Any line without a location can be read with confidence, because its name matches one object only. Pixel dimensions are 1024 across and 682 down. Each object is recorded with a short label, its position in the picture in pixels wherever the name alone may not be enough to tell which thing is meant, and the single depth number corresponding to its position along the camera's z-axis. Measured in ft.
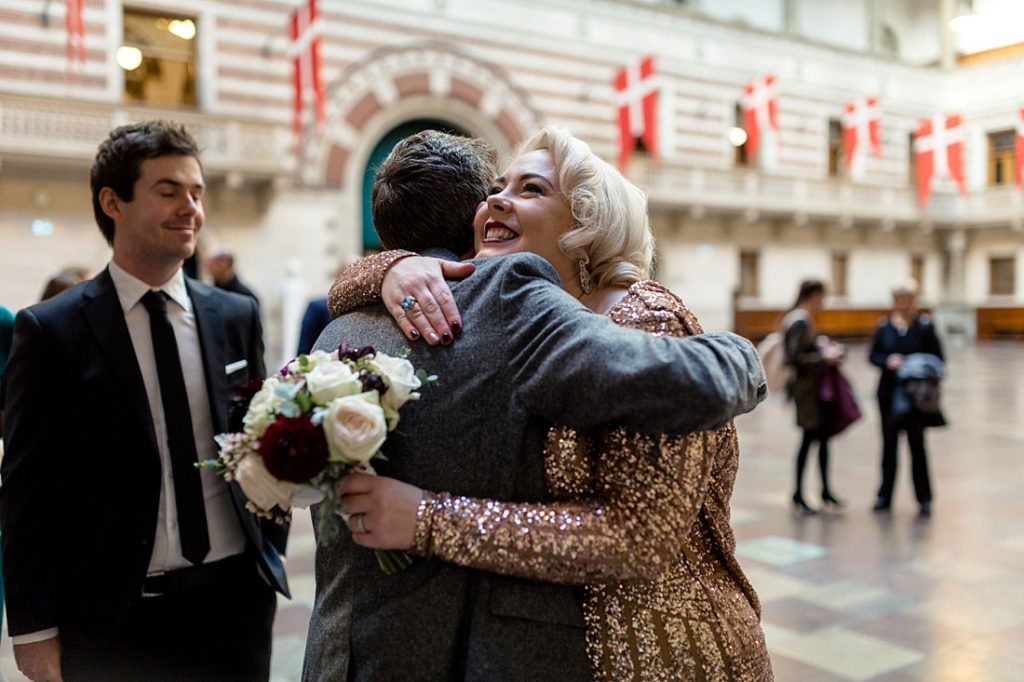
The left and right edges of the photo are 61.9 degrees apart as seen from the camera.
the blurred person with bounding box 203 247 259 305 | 26.23
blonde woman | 4.55
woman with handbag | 23.15
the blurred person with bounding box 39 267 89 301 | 16.42
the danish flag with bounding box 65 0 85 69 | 44.14
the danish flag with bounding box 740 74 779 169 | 70.49
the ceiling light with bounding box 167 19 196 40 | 53.72
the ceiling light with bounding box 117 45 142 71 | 51.72
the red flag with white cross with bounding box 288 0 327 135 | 51.52
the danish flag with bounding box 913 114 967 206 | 77.61
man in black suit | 7.12
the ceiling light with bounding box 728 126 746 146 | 80.43
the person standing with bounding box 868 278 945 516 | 22.70
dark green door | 61.98
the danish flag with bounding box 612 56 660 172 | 63.41
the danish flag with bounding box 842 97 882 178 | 77.10
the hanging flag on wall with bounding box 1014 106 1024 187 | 69.67
